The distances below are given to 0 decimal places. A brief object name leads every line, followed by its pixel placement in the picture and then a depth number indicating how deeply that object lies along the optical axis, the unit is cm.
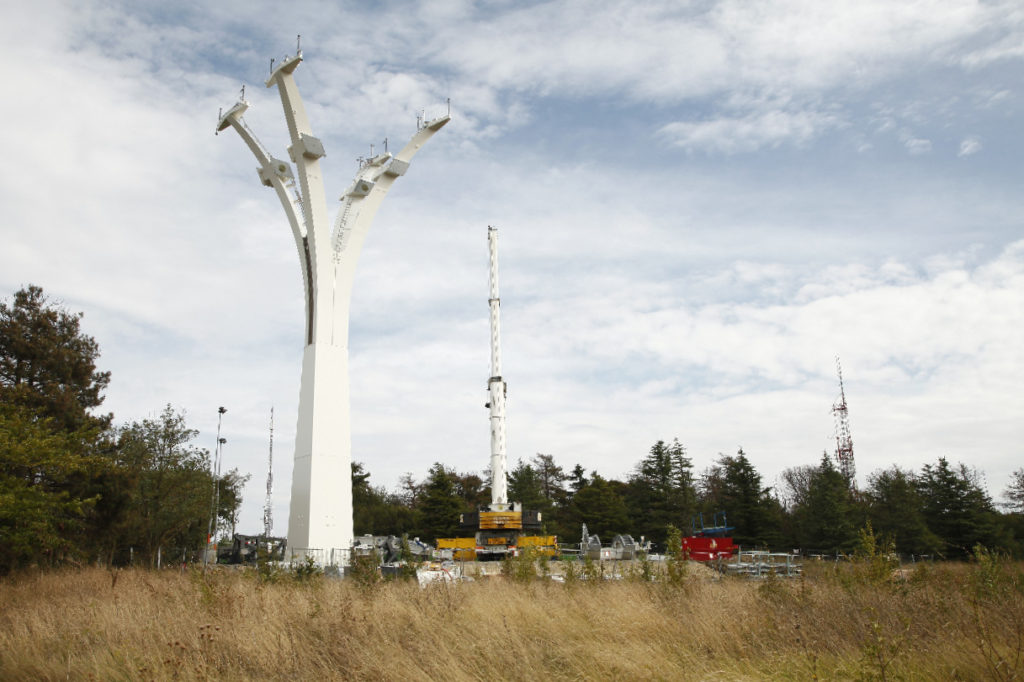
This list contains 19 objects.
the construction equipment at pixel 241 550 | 3294
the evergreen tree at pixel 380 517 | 6356
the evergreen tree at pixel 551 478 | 7400
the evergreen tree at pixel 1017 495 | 4406
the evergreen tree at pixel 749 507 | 4958
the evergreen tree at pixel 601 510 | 5734
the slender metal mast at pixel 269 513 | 6650
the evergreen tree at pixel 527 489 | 6544
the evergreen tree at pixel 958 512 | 3681
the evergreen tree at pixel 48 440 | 1692
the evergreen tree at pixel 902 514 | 3934
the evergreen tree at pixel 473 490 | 6981
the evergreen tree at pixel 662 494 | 5538
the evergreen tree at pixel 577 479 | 7125
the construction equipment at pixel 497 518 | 3672
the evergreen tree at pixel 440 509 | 5903
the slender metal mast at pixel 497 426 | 4088
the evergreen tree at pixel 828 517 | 4209
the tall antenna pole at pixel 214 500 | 3445
